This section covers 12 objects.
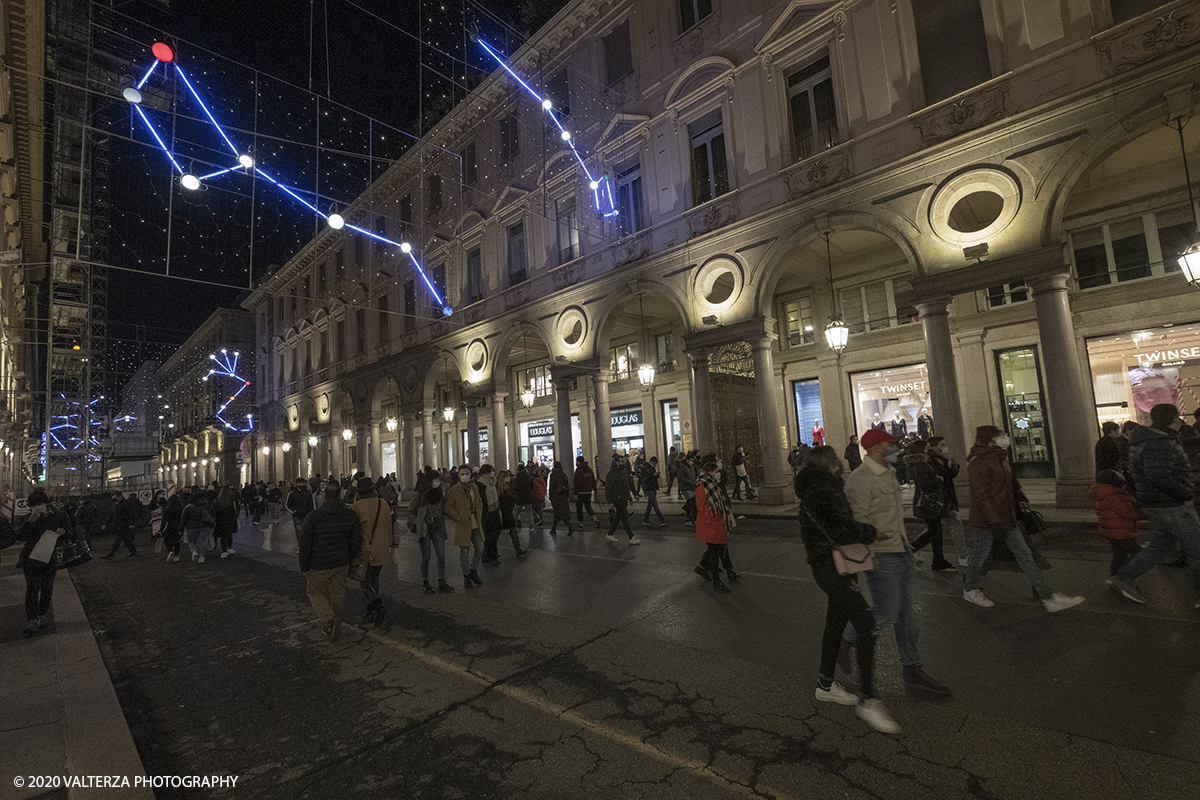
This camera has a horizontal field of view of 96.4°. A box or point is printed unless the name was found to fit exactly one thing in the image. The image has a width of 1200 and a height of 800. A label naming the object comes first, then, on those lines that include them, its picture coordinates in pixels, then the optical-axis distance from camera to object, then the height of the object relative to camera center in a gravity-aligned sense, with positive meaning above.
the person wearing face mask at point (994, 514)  5.09 -0.98
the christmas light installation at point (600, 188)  17.52 +8.43
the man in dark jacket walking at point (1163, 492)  4.88 -0.87
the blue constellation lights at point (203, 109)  7.88 +6.30
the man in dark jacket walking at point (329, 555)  5.84 -0.97
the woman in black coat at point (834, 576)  3.55 -1.03
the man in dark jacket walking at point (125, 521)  14.11 -1.03
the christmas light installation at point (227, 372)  40.00 +8.09
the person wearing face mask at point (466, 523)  7.82 -1.01
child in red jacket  5.38 -1.12
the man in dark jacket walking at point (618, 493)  10.69 -1.02
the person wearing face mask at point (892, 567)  3.79 -1.04
